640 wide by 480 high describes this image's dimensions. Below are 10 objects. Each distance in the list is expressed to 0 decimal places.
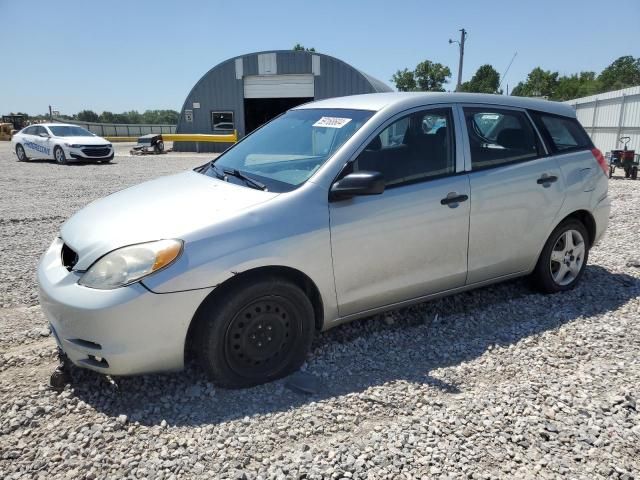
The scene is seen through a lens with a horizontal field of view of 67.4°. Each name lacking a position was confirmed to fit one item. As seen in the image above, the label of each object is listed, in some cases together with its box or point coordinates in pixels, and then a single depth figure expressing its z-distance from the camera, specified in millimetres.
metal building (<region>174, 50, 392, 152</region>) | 27516
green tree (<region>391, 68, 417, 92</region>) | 78750
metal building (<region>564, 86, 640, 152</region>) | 15781
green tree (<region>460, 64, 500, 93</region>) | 84525
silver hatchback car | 2646
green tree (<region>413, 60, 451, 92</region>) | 78438
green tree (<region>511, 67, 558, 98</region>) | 73938
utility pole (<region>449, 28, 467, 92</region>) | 31812
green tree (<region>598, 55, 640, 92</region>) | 67150
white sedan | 17953
